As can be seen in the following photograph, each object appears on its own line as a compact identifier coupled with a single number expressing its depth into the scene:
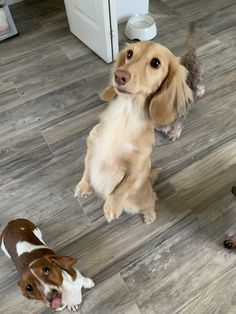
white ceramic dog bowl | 2.44
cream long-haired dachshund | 1.18
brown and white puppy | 1.15
